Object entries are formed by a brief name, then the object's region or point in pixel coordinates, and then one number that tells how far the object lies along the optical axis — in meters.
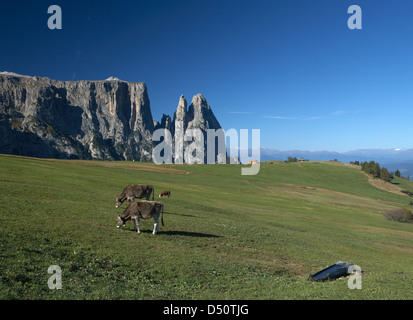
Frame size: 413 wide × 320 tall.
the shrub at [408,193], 129.61
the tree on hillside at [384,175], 149.38
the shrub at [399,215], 67.19
